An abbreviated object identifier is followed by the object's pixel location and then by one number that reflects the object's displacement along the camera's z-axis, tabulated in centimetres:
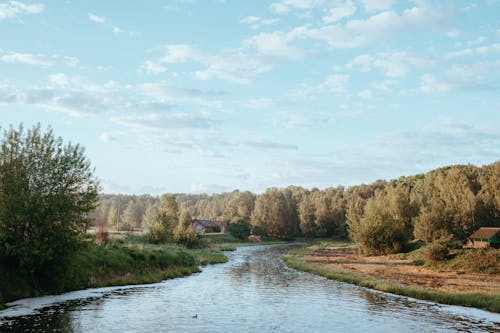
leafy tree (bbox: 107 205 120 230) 19109
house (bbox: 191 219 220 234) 15156
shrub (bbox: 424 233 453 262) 5600
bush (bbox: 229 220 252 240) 13850
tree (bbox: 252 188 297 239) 16338
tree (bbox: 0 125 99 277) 2855
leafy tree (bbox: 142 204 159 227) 8106
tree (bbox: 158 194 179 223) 11894
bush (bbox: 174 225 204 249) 8431
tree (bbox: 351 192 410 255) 7638
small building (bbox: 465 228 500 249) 7219
